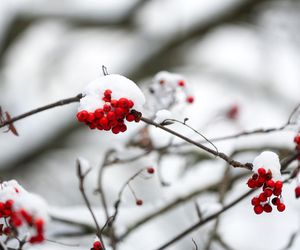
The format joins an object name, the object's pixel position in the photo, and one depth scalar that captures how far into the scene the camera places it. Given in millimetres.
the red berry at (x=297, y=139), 1714
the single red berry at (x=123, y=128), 1623
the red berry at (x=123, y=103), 1601
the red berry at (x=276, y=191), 1617
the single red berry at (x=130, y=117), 1606
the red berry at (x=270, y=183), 1611
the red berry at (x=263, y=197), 1626
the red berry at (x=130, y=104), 1604
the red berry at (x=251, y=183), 1615
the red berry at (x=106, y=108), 1606
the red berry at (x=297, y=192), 1718
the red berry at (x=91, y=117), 1597
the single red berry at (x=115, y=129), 1621
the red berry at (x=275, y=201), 1647
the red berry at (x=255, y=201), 1632
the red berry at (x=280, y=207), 1638
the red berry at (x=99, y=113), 1601
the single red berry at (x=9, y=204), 1576
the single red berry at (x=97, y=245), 1625
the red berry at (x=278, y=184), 1612
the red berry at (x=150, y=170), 1863
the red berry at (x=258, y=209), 1633
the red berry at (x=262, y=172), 1606
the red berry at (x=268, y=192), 1621
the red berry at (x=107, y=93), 1618
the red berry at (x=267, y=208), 1637
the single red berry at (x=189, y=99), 1937
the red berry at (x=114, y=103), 1603
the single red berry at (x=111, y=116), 1604
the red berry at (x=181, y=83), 1911
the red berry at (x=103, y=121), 1598
